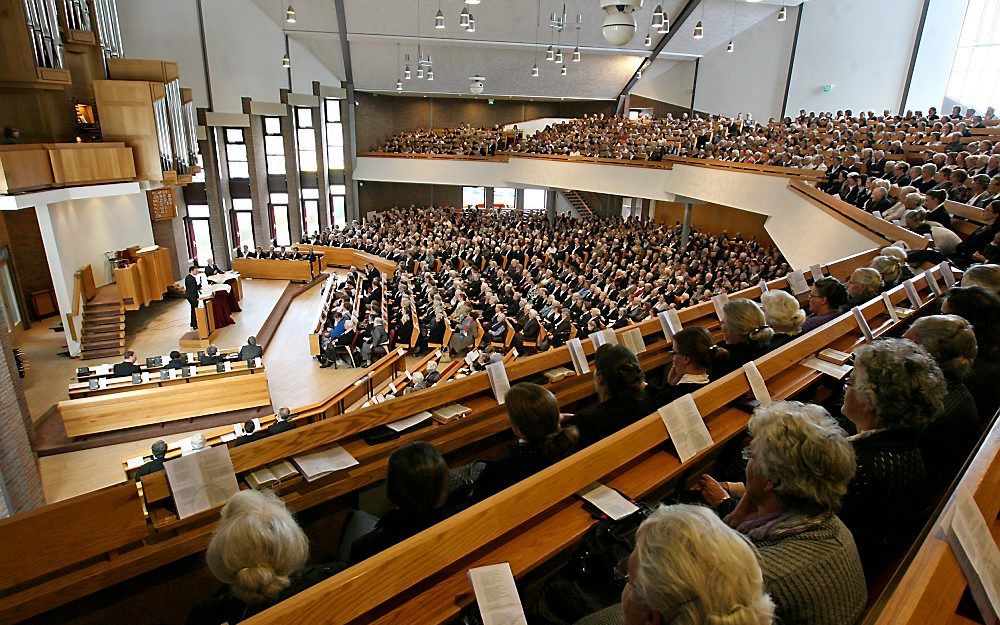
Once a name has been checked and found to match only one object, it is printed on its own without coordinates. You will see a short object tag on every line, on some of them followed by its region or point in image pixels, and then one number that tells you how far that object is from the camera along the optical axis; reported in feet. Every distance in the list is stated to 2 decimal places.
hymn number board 42.37
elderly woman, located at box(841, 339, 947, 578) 5.11
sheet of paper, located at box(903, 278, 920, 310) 12.36
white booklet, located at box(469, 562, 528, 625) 4.33
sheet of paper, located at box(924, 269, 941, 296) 13.51
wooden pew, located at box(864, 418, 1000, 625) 3.56
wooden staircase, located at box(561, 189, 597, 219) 67.00
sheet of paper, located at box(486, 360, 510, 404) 8.44
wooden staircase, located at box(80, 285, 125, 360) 30.78
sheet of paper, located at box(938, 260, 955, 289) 14.01
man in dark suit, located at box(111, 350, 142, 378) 23.17
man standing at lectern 32.58
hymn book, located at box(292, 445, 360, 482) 6.51
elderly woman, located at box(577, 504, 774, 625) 2.92
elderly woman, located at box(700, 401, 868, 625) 3.82
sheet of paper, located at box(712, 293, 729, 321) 11.85
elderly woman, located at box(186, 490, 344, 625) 4.24
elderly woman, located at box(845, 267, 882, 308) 12.91
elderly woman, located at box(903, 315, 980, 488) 6.26
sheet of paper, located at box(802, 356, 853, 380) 8.88
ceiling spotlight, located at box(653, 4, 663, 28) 31.80
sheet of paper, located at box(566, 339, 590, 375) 9.56
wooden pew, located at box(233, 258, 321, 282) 47.57
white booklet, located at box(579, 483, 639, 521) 5.69
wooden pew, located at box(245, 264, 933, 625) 4.15
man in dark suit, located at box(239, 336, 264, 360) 25.39
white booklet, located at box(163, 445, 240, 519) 5.70
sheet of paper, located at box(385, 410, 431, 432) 7.51
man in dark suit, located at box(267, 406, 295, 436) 14.74
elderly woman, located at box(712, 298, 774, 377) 9.50
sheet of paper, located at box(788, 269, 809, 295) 14.32
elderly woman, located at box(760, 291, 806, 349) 10.38
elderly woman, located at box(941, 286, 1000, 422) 7.44
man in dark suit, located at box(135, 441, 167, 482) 15.42
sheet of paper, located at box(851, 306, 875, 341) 10.14
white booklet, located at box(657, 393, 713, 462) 6.93
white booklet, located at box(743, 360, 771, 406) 8.04
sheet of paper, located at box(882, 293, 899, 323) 11.51
